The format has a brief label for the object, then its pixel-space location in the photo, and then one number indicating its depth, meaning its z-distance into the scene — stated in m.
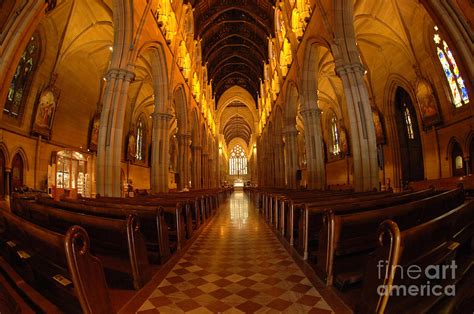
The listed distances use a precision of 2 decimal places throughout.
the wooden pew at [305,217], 3.61
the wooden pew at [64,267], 1.43
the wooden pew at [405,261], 1.45
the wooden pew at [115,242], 2.58
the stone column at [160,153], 12.25
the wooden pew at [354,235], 2.51
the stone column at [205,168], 26.12
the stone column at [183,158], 17.69
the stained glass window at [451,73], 12.23
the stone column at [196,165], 21.78
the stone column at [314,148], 11.79
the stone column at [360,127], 7.91
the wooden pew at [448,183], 8.05
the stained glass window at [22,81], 12.27
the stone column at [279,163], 20.70
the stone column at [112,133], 8.19
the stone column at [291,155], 16.49
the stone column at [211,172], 29.81
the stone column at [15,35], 5.94
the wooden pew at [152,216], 3.55
